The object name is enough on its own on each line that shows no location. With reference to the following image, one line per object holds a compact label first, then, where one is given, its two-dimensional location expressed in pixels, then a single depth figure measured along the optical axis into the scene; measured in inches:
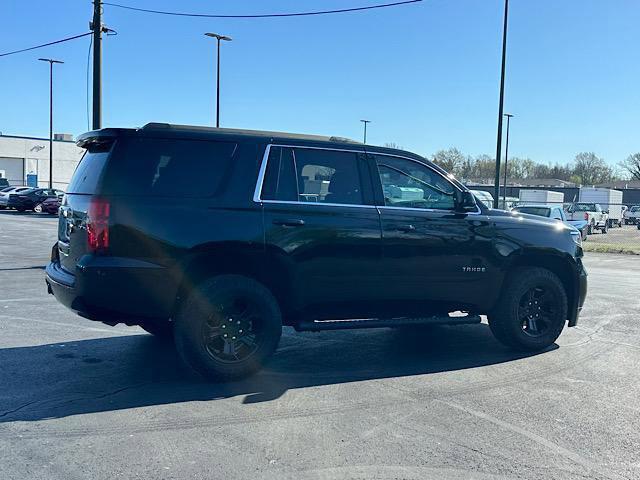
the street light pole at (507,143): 2286.9
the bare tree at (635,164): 4643.2
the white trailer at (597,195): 1984.3
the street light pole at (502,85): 916.0
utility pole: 549.0
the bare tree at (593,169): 4909.0
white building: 2571.4
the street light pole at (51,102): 1871.1
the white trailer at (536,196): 2121.9
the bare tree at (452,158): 3805.6
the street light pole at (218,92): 1319.5
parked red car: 1476.4
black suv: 209.3
